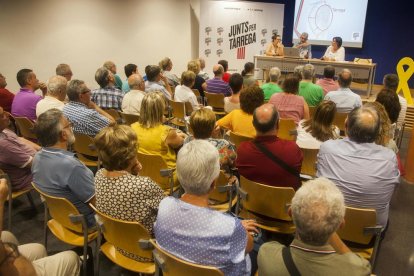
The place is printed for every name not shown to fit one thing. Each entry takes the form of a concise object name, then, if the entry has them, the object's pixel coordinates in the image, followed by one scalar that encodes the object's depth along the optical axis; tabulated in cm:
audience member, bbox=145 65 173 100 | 532
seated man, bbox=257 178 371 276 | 137
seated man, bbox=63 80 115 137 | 367
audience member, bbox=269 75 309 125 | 448
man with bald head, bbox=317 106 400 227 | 229
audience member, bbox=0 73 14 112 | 492
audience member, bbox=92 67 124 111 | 482
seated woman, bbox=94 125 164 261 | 203
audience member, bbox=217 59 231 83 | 690
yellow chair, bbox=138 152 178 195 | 289
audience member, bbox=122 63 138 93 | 590
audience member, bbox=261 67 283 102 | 551
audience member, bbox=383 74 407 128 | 498
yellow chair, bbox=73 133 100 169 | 356
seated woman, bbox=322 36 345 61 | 862
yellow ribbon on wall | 763
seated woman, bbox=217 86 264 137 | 355
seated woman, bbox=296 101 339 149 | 323
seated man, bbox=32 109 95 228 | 232
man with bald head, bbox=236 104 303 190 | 246
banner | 980
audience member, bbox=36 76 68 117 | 402
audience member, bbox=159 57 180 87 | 663
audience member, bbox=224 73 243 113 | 482
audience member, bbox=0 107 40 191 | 300
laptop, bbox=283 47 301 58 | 898
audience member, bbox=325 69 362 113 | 496
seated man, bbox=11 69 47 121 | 452
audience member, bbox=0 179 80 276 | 153
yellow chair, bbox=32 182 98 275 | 215
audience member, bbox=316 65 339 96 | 604
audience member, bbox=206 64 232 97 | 599
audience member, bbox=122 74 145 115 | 449
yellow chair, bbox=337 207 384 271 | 208
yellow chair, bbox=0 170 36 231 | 280
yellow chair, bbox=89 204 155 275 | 188
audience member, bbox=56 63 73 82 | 534
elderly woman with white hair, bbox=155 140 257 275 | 157
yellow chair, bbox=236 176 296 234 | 230
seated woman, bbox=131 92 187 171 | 311
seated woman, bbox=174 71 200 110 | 533
